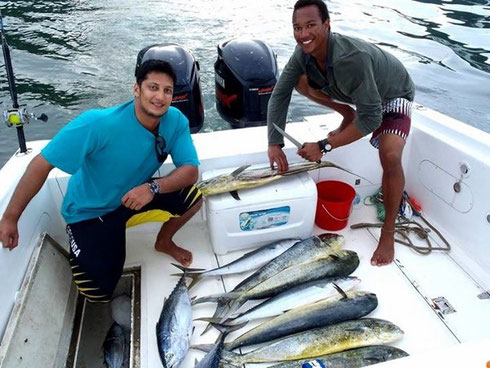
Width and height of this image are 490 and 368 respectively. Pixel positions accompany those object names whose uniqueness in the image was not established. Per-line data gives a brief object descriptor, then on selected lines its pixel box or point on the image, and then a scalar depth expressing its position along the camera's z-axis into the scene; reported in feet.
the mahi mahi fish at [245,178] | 8.40
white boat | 6.61
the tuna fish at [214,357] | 6.17
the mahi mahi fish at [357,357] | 6.06
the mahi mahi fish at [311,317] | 6.70
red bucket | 9.26
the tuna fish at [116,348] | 7.34
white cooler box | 8.29
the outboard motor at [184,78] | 11.51
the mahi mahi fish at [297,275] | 7.55
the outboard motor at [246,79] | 12.00
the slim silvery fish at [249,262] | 8.16
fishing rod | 7.82
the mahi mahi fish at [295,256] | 7.75
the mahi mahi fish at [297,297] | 7.21
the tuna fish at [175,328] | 6.42
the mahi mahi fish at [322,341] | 6.31
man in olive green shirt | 7.65
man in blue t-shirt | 6.56
